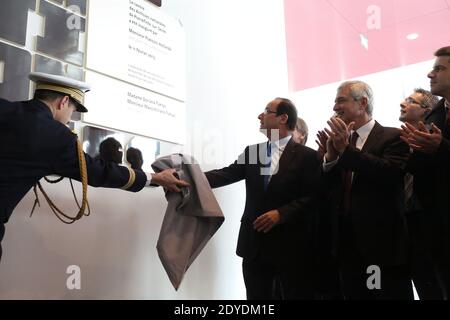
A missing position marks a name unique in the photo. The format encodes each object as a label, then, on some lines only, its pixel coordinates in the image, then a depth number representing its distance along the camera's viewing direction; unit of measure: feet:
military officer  4.75
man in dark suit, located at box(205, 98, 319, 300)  6.70
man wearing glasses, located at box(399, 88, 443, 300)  6.00
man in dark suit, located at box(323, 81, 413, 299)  5.63
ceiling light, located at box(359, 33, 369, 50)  10.59
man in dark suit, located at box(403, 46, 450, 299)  5.22
